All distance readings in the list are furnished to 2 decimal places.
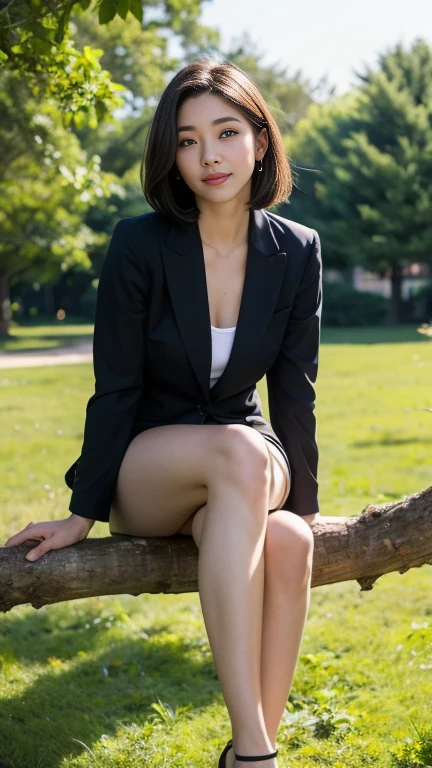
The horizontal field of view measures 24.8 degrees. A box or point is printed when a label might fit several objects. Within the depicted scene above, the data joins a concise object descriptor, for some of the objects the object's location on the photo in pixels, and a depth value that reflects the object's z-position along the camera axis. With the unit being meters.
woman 2.47
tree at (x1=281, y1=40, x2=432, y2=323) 29.72
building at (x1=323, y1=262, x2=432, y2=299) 36.71
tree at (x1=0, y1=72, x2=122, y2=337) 12.65
